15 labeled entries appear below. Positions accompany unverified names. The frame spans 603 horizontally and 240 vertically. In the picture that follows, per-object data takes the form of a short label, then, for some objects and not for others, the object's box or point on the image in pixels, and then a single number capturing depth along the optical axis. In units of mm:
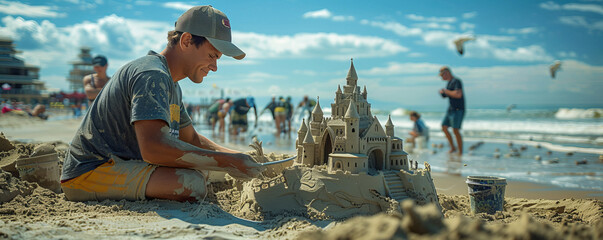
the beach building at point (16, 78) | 27719
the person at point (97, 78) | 7602
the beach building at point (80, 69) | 60969
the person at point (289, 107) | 19094
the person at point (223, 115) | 18656
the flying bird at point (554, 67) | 18938
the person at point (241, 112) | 16683
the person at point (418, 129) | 12891
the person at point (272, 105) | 19797
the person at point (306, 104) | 19406
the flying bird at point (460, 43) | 15494
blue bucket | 4527
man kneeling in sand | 2893
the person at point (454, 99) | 10438
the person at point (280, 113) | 18688
